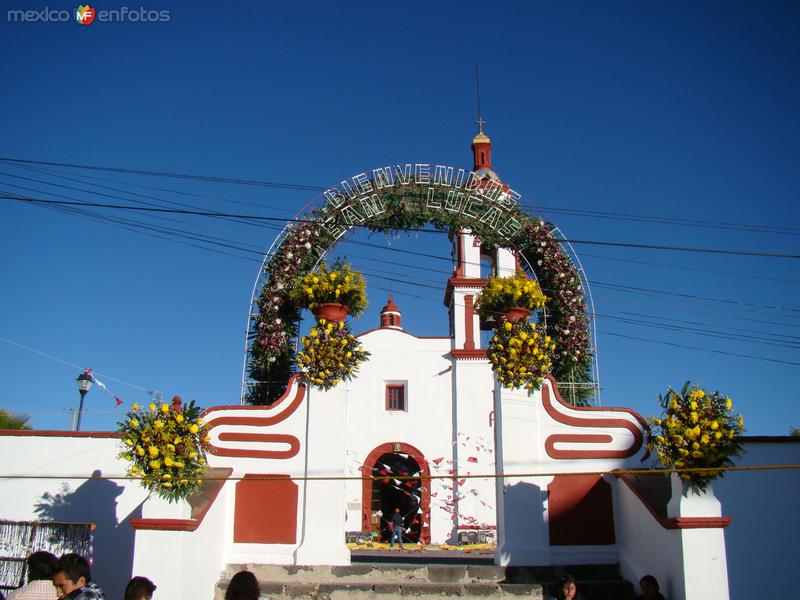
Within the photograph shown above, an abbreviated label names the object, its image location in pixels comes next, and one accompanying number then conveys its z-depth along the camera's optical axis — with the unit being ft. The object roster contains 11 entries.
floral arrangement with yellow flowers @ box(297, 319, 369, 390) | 32.83
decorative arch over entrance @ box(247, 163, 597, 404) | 37.52
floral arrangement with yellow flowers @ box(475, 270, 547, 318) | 33.76
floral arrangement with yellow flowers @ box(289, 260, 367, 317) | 34.55
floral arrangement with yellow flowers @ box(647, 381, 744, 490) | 25.23
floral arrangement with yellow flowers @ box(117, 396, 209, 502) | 27.30
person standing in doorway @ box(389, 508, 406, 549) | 55.88
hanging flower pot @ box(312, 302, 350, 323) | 34.68
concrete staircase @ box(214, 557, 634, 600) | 27.84
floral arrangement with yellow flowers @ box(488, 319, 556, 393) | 31.96
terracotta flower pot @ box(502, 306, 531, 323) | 33.73
